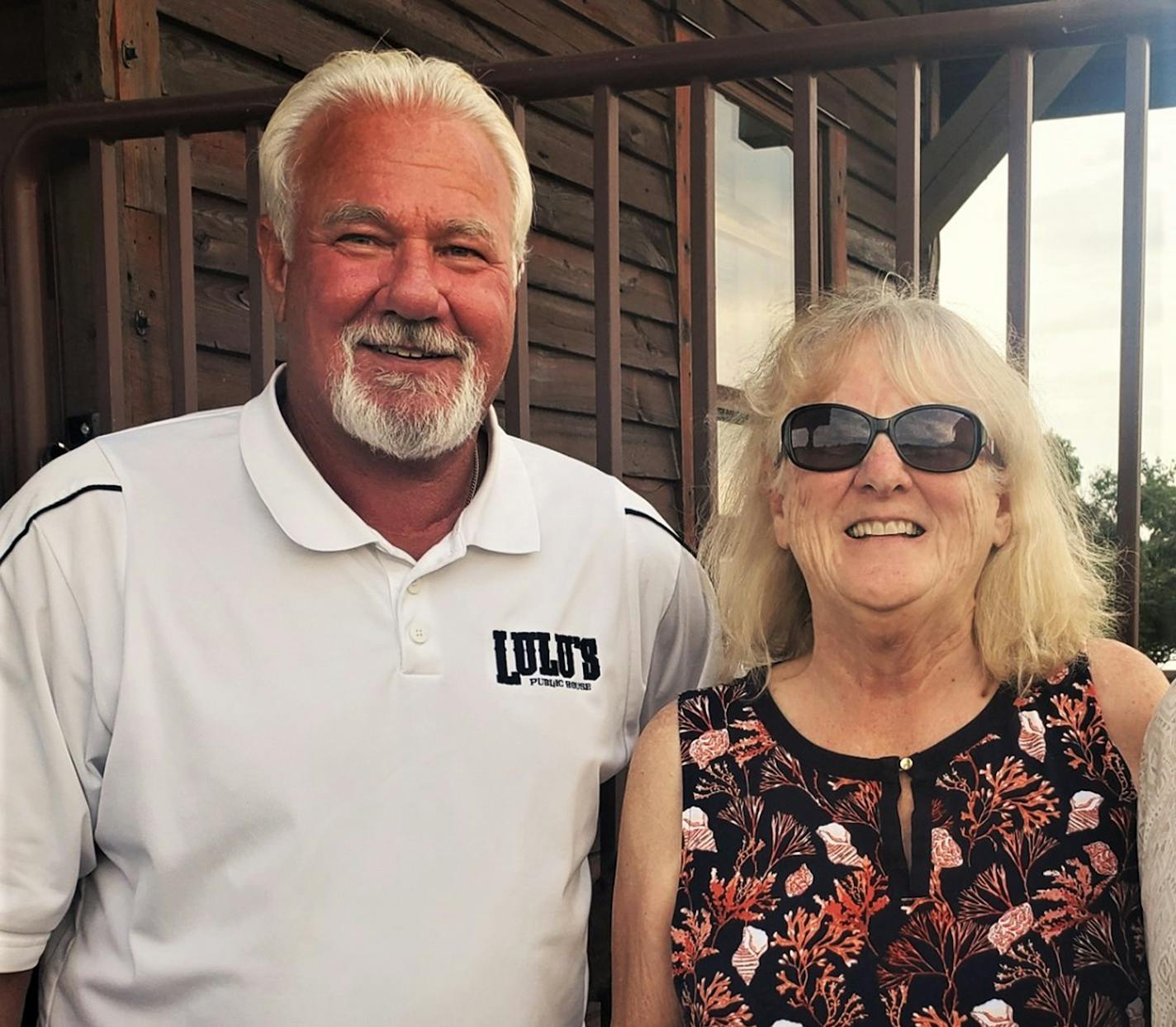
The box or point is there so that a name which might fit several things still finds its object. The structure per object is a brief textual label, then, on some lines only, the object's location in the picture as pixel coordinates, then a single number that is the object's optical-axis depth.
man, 1.51
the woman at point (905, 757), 1.40
